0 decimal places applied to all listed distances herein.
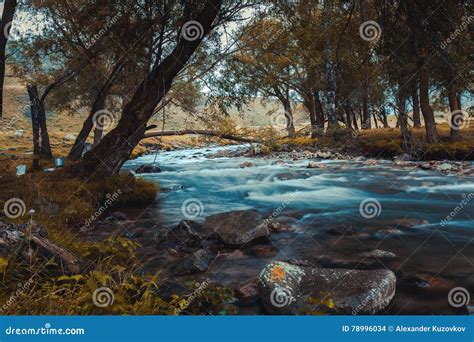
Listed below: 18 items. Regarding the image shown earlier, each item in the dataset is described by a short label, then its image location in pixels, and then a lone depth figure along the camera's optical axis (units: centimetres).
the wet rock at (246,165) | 2391
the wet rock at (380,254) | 695
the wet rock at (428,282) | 565
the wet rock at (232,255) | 711
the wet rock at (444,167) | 1804
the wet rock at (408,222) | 914
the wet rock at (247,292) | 537
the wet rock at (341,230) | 869
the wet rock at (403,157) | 2320
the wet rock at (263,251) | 734
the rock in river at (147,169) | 2386
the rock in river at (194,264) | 642
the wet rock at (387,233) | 821
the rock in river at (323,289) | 481
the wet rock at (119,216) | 1034
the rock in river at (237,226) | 790
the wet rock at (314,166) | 2184
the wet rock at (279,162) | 2434
